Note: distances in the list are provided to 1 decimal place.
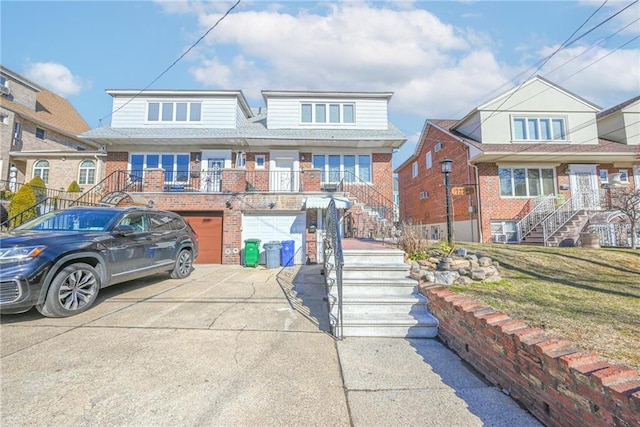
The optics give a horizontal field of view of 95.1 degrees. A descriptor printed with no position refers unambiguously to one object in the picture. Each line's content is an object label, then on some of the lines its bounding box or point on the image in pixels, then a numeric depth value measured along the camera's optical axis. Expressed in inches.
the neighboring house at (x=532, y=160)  547.2
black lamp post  279.4
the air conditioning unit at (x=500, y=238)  550.9
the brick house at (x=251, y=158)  446.0
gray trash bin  404.5
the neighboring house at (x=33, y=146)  714.8
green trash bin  414.5
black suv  163.8
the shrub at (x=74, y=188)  621.4
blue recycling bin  420.5
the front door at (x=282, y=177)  532.1
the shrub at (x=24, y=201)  538.3
